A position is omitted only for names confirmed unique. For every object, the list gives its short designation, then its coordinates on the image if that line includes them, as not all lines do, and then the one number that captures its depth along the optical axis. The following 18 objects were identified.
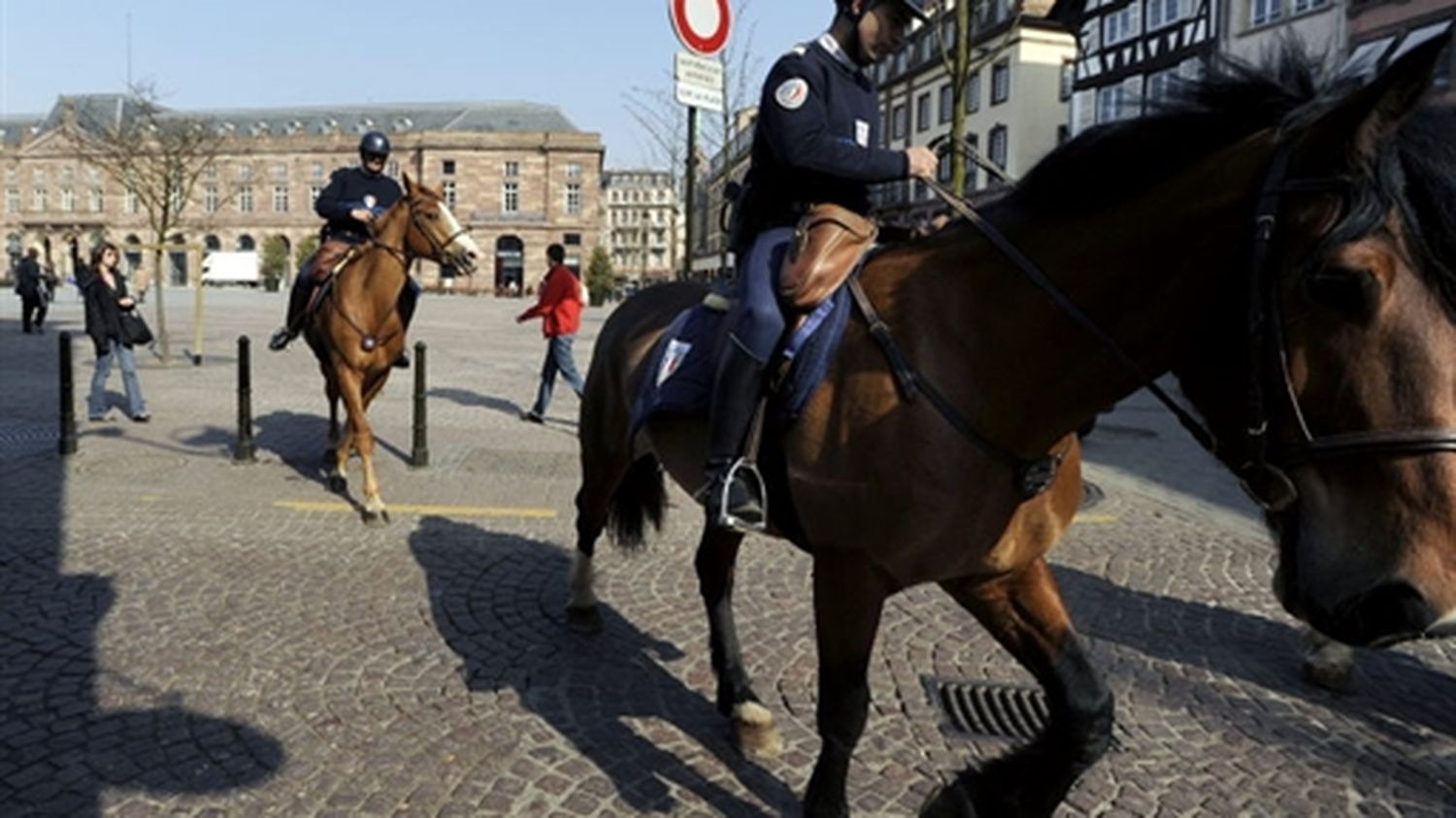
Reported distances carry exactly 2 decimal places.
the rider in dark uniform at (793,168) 2.81
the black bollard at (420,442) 8.87
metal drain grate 3.80
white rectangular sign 6.07
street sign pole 6.62
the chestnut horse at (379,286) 7.37
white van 79.38
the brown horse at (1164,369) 1.59
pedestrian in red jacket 12.00
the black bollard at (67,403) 8.53
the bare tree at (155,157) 19.62
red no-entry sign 6.17
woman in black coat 10.70
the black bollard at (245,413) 8.77
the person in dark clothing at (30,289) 23.08
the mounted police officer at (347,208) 8.15
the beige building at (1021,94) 40.06
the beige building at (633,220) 144.88
